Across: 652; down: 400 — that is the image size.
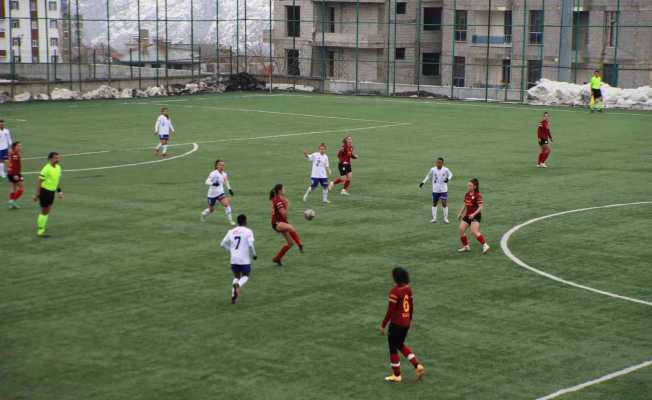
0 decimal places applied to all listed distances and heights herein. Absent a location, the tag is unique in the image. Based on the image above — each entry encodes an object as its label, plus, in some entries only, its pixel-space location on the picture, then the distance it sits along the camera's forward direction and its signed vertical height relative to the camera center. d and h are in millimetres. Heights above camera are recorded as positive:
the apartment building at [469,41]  80312 +2927
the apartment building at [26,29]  97812 +4435
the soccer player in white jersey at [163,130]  41750 -2749
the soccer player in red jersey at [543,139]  37562 -2648
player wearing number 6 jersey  14992 -4005
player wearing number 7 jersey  19391 -3643
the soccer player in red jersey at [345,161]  32031 -3064
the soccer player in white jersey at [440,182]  27344 -3188
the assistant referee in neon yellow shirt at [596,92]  57812 -1161
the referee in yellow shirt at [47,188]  25844 -3341
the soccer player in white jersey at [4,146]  35688 -3026
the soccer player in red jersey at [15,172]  29359 -3312
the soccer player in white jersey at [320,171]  30406 -3255
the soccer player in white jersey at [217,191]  27000 -3527
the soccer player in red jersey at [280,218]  22766 -3604
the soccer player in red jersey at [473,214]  24031 -3647
